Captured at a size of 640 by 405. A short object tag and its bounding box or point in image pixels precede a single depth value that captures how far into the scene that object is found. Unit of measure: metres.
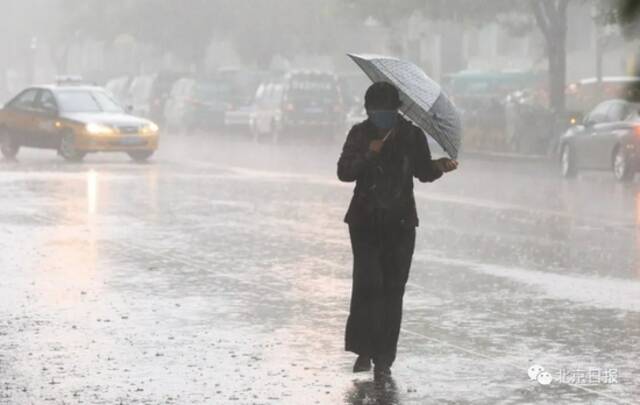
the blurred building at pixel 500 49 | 67.19
